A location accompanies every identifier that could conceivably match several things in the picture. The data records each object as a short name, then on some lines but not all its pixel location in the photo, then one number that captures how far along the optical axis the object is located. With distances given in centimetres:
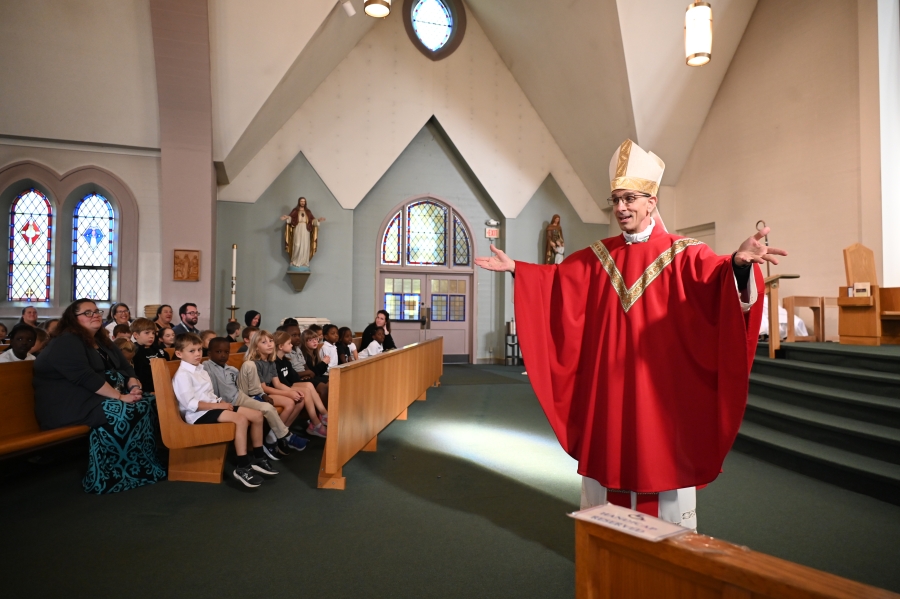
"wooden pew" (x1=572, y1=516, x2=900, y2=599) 89
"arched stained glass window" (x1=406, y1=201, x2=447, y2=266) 1236
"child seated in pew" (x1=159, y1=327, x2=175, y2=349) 557
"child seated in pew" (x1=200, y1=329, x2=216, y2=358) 521
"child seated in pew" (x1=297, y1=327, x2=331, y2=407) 571
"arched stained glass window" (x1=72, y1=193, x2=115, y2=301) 980
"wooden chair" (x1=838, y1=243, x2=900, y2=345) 631
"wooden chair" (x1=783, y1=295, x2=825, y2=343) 662
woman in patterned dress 360
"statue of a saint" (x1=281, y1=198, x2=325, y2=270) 1085
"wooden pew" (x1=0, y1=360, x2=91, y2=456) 340
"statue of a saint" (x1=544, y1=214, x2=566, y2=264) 1220
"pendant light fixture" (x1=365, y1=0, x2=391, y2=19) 603
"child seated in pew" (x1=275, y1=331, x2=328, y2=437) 489
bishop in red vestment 218
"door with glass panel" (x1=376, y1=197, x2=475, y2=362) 1227
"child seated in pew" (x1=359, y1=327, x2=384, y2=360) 691
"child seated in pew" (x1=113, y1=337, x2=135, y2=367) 495
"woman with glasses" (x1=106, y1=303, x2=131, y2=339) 627
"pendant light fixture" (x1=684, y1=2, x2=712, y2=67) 651
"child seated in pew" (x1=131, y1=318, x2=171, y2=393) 468
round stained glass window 1211
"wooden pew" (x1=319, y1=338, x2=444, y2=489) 351
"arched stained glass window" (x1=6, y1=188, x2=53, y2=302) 951
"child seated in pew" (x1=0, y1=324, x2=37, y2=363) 448
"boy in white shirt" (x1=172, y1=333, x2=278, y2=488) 374
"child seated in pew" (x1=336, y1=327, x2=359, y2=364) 675
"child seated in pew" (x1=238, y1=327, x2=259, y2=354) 610
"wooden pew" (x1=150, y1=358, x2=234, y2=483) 360
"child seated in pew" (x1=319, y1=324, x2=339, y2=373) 624
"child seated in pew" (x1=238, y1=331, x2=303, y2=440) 436
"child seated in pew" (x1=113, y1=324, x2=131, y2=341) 541
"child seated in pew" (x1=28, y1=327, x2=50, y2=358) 484
